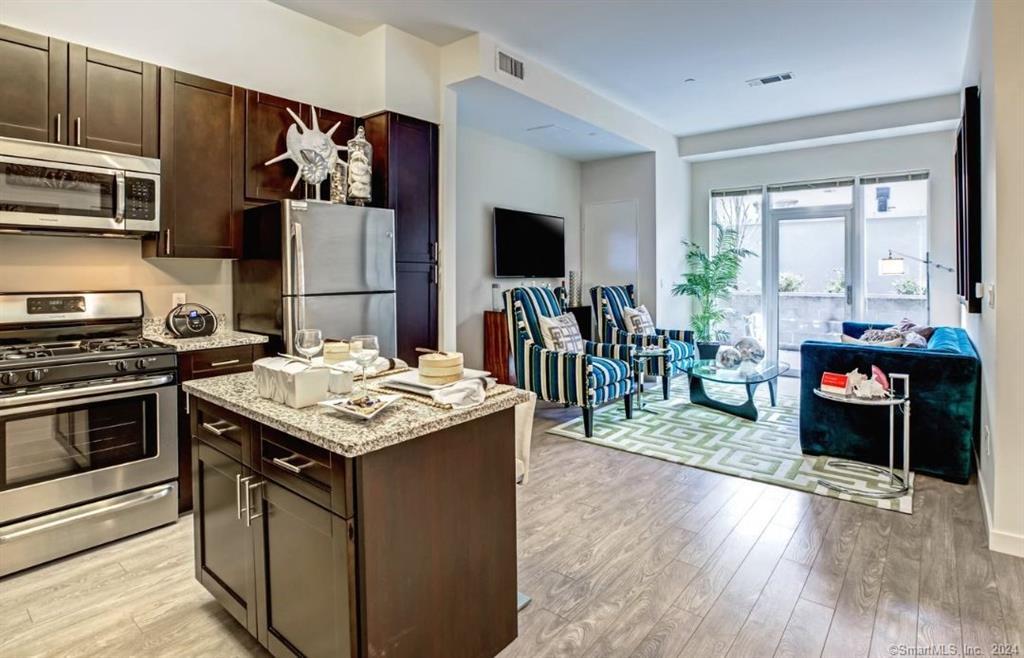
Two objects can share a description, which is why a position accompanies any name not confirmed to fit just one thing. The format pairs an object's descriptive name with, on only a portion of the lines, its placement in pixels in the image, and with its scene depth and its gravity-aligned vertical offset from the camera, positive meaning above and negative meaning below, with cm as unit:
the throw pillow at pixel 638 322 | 571 +6
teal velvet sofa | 327 -53
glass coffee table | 441 -41
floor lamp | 568 +61
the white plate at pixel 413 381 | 178 -17
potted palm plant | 697 +58
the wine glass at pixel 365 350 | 191 -7
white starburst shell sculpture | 345 +110
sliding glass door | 648 +73
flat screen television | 593 +93
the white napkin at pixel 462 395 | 162 -20
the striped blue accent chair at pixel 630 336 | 534 -9
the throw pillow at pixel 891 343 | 383 -12
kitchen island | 140 -55
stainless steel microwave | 252 +67
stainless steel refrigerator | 314 +34
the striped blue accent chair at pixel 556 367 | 434 -31
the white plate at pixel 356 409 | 149 -22
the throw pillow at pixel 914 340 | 368 -10
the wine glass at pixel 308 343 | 194 -5
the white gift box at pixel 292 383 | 165 -16
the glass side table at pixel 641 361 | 506 -31
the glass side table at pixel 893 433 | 316 -62
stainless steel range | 238 -45
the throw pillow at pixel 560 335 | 467 -6
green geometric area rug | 341 -85
